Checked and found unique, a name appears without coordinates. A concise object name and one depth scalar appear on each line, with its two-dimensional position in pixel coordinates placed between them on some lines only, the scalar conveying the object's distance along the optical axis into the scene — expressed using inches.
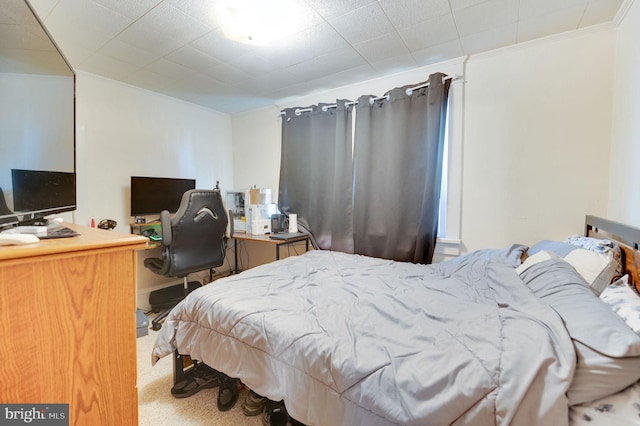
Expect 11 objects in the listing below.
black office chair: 98.7
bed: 31.0
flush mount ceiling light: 68.2
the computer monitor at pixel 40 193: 30.5
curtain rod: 98.3
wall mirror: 28.5
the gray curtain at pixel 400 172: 99.5
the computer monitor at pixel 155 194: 119.2
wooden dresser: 21.5
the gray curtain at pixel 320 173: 119.3
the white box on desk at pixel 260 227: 128.6
